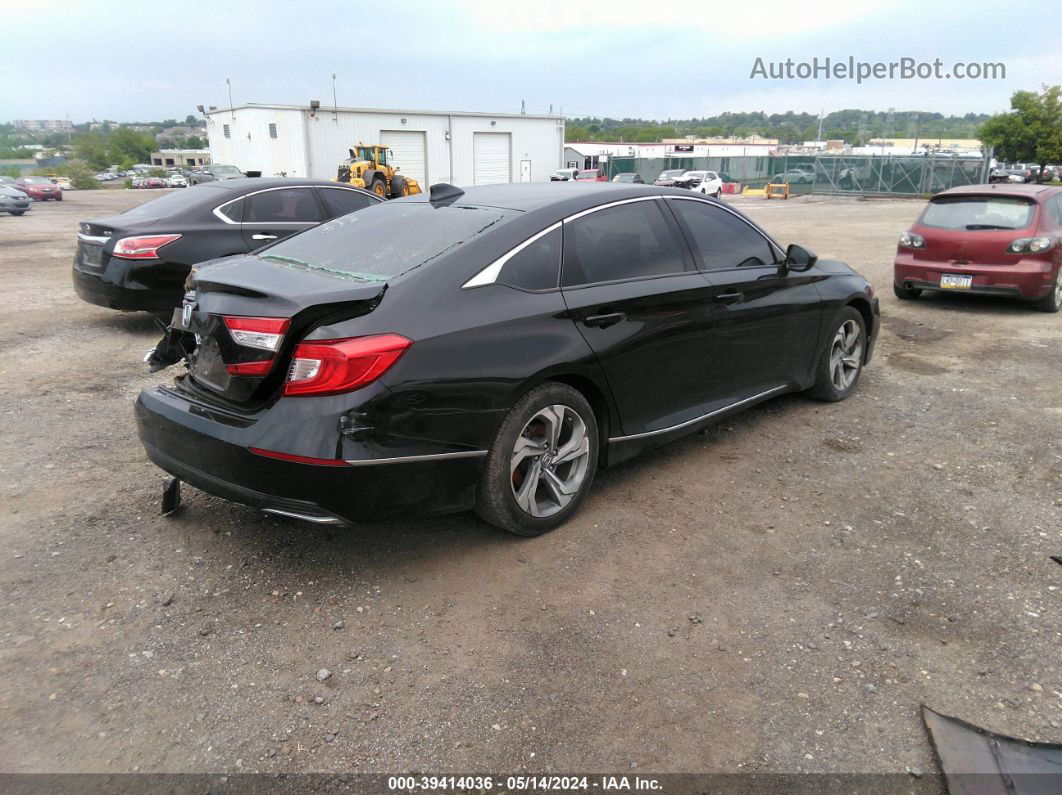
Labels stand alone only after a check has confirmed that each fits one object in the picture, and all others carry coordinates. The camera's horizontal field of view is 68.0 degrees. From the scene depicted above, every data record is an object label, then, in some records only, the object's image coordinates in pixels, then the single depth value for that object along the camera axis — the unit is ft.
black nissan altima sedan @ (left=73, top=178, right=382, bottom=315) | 23.56
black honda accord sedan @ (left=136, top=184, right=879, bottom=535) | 9.99
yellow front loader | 96.28
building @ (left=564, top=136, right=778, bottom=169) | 237.66
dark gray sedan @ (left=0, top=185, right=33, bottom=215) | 84.53
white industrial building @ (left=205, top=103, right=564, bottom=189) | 128.77
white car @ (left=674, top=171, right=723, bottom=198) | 120.98
